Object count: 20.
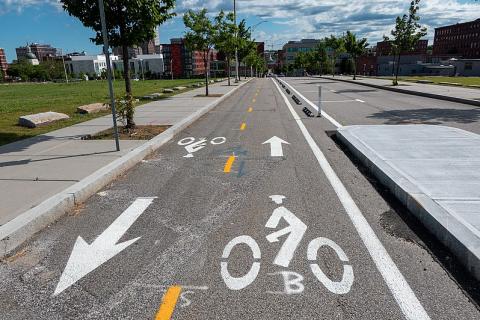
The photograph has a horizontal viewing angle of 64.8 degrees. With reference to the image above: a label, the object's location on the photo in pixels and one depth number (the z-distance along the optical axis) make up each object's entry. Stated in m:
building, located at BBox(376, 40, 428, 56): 148.50
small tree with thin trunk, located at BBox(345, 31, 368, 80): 48.38
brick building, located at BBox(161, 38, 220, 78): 176.88
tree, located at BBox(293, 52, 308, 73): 107.22
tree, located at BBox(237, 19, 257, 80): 58.97
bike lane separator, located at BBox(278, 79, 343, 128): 13.60
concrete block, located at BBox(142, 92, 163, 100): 25.43
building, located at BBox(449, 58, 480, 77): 74.88
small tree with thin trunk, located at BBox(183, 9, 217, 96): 25.72
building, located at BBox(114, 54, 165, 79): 182.62
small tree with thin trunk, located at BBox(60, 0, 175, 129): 10.53
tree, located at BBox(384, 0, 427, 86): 31.27
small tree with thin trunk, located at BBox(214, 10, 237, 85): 29.30
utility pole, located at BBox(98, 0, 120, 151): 8.21
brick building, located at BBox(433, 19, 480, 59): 127.56
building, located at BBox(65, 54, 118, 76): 194.38
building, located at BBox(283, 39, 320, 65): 180.50
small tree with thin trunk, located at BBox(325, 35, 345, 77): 58.21
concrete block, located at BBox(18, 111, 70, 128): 13.30
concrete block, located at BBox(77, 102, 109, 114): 17.39
